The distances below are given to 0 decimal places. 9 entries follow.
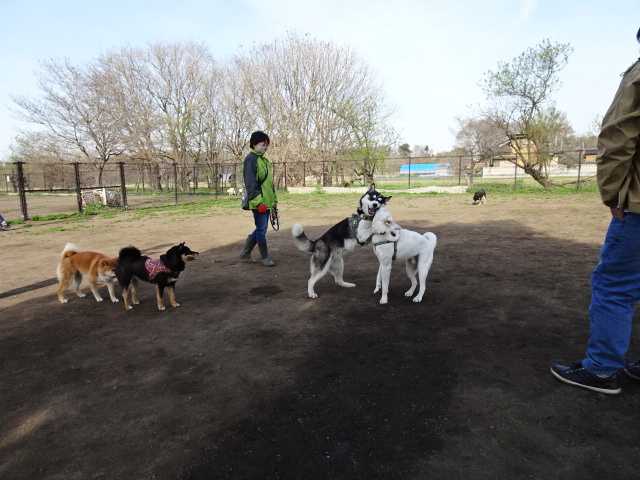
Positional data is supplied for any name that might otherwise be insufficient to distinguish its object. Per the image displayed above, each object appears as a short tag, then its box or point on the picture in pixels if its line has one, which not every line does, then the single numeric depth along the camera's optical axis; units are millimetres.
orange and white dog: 4648
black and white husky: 4590
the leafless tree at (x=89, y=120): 25828
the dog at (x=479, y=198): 15172
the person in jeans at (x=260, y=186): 6025
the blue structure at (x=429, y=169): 51609
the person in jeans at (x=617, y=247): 2248
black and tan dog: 4379
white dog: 4289
